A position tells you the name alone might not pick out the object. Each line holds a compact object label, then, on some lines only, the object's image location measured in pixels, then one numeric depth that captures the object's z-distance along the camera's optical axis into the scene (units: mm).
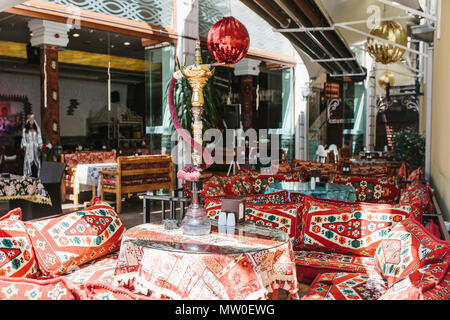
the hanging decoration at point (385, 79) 12586
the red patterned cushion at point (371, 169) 6453
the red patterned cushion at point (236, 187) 5031
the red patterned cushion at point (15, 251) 2271
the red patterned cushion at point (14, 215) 2566
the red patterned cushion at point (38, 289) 1522
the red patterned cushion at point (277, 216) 3328
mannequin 8305
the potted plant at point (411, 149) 8234
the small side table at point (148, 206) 4055
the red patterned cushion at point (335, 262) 2920
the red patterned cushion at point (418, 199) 3150
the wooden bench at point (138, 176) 7250
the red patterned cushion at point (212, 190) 4352
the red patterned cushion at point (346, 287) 2417
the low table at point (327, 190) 4938
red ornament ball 3375
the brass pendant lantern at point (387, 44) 5875
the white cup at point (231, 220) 2877
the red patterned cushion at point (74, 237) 2615
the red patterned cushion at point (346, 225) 3135
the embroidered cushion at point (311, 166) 7004
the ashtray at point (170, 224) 2924
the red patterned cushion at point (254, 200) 3477
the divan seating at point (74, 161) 8500
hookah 2762
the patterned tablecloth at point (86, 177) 8156
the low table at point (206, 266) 2264
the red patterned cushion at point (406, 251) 2176
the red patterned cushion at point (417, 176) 5130
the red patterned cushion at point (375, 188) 5086
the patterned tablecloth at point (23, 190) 5285
